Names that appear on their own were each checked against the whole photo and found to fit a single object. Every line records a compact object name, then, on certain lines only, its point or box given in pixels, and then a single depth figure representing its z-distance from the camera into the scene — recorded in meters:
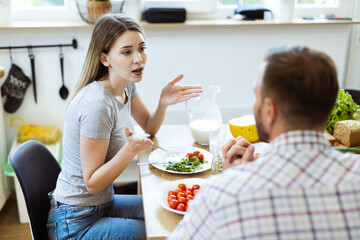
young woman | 1.53
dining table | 1.23
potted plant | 2.59
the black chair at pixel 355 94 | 2.36
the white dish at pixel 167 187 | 1.33
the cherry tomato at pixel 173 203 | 1.31
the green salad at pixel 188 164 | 1.60
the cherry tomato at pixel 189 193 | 1.37
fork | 1.78
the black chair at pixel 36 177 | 1.52
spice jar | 1.57
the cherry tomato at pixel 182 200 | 1.32
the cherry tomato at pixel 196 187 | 1.42
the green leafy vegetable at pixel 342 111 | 1.88
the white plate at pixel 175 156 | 1.65
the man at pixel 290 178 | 0.83
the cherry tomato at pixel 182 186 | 1.43
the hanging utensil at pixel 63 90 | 2.69
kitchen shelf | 2.58
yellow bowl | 1.87
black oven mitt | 2.62
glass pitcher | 1.88
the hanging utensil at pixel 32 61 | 2.64
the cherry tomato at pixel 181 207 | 1.29
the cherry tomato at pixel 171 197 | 1.34
